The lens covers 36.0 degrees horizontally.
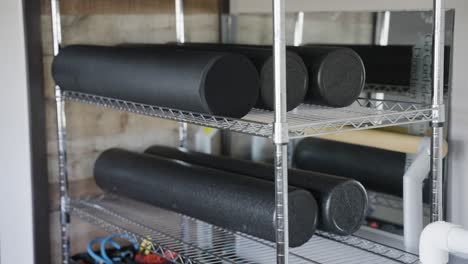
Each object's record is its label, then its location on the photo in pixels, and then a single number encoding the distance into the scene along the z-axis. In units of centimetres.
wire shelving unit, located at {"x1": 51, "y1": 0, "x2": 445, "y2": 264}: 169
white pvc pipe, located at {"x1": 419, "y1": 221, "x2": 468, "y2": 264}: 164
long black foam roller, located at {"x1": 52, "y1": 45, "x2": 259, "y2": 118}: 182
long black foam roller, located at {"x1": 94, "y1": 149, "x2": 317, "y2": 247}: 190
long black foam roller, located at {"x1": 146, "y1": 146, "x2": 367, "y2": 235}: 195
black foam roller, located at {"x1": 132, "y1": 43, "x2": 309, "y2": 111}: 188
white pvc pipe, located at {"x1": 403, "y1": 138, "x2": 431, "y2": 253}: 212
